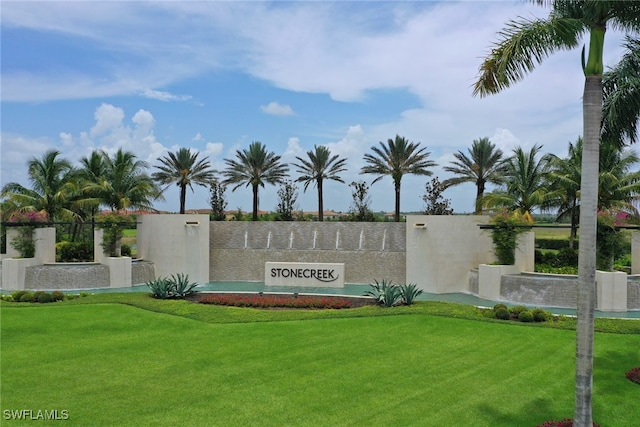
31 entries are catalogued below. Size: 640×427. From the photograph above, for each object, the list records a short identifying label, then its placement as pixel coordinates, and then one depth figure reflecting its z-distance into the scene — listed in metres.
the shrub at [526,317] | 13.95
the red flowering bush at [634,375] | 8.99
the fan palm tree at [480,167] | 32.91
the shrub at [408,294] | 16.67
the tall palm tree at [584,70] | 5.94
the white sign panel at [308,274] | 22.72
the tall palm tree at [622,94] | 9.58
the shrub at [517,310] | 14.36
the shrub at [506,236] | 20.16
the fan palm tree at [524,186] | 25.85
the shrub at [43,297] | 17.11
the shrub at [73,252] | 26.72
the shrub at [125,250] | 27.87
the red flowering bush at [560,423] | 6.89
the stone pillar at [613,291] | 17.17
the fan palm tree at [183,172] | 36.84
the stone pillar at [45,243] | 23.44
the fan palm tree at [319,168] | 36.72
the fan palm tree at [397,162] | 34.94
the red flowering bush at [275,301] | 16.86
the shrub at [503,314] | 14.21
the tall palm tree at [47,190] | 27.00
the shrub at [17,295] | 17.48
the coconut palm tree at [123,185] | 29.00
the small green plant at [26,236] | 23.07
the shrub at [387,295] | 16.52
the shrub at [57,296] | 17.28
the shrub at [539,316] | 13.98
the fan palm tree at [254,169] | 36.69
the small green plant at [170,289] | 17.78
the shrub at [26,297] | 17.31
